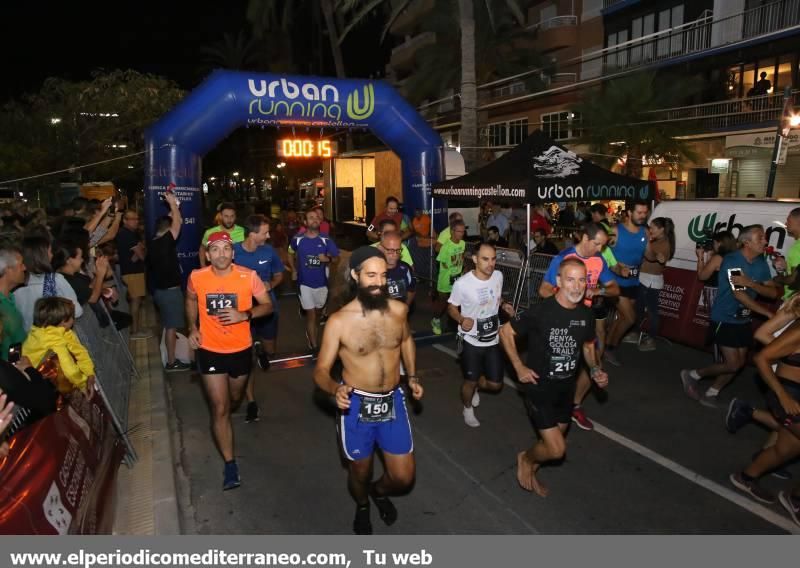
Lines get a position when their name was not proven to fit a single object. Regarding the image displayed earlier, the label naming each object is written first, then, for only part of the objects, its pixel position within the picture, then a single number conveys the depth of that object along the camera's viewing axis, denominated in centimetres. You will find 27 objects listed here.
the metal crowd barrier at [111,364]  562
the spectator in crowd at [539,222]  1440
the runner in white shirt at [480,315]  594
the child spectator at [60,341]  445
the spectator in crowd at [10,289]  462
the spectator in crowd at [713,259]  699
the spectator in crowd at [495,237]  1376
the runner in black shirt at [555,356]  459
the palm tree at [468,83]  2103
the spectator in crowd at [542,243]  1340
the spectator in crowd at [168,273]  773
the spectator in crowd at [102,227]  870
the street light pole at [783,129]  1598
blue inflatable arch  1247
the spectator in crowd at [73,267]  602
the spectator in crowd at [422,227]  1358
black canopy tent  901
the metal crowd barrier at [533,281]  1024
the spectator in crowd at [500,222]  1586
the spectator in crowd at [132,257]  952
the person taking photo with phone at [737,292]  643
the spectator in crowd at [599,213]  1089
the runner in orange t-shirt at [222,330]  504
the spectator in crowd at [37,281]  538
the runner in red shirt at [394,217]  1096
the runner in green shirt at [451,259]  923
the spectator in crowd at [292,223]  1589
